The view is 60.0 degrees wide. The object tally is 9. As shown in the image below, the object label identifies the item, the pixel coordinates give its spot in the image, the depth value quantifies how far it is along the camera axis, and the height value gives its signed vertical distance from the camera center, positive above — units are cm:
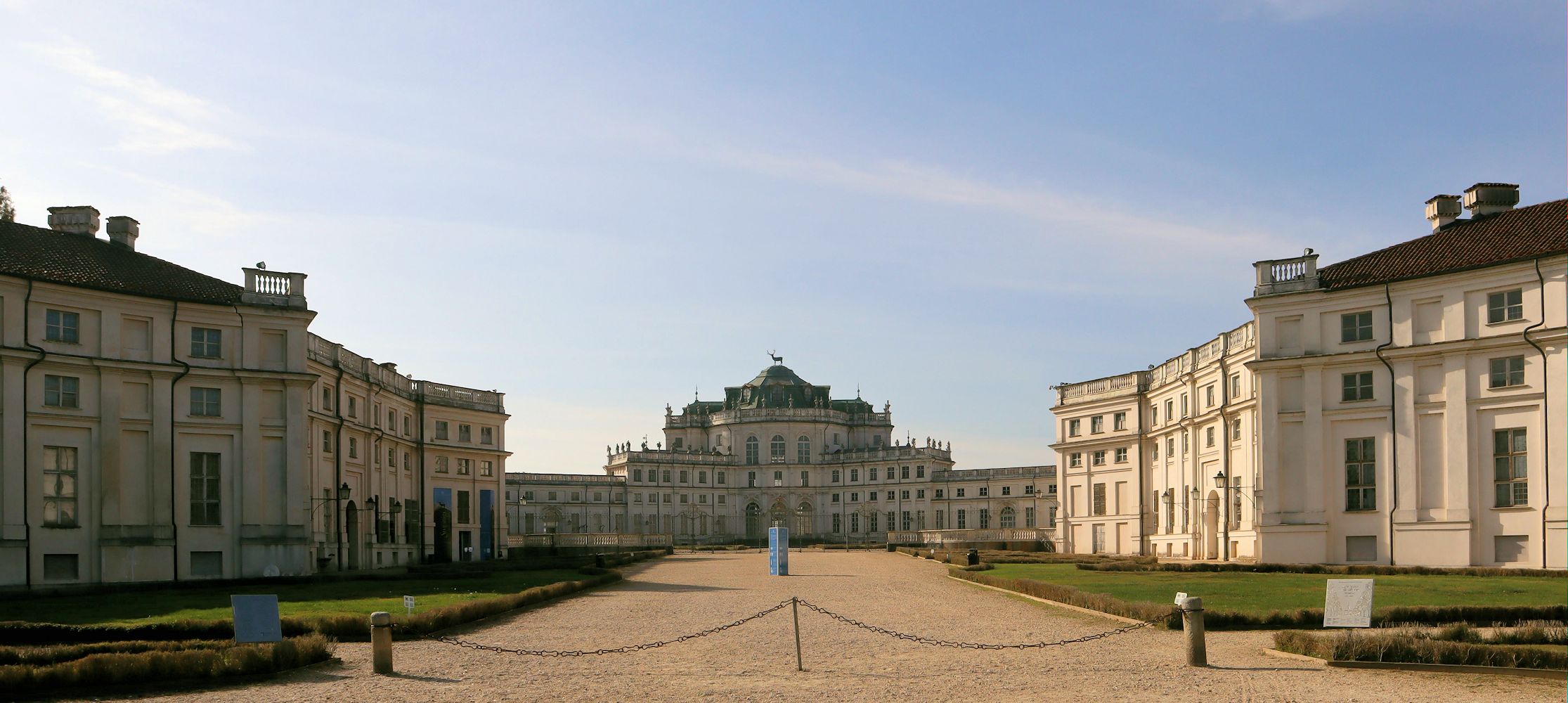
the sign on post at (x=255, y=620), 1995 -306
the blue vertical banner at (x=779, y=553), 5353 -573
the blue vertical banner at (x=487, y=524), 7700 -638
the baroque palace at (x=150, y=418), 3997 -15
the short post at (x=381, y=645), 1978 -339
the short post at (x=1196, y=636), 1955 -331
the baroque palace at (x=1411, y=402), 4256 +4
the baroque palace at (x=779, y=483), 13500 -787
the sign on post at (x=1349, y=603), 2053 -304
